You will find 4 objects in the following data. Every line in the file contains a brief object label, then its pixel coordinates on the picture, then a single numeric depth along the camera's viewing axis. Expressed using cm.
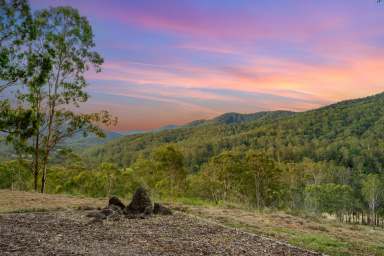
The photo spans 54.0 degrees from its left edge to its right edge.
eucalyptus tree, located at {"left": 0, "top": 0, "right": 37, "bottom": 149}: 1986
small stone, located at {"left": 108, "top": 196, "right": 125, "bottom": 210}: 1467
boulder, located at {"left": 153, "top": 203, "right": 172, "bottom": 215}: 1427
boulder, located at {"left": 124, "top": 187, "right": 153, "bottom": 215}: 1399
